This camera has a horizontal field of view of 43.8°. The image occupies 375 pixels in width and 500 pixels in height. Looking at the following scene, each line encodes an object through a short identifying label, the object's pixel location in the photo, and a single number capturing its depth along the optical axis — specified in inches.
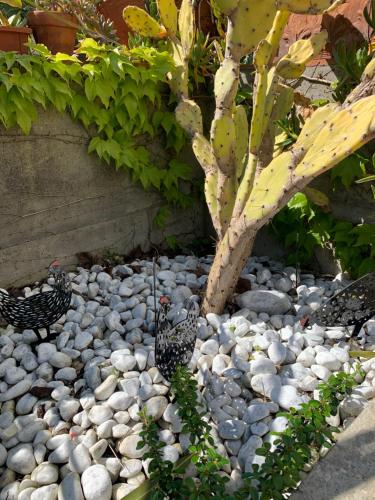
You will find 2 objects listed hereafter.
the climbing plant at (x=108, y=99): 96.4
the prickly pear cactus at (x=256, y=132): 75.0
